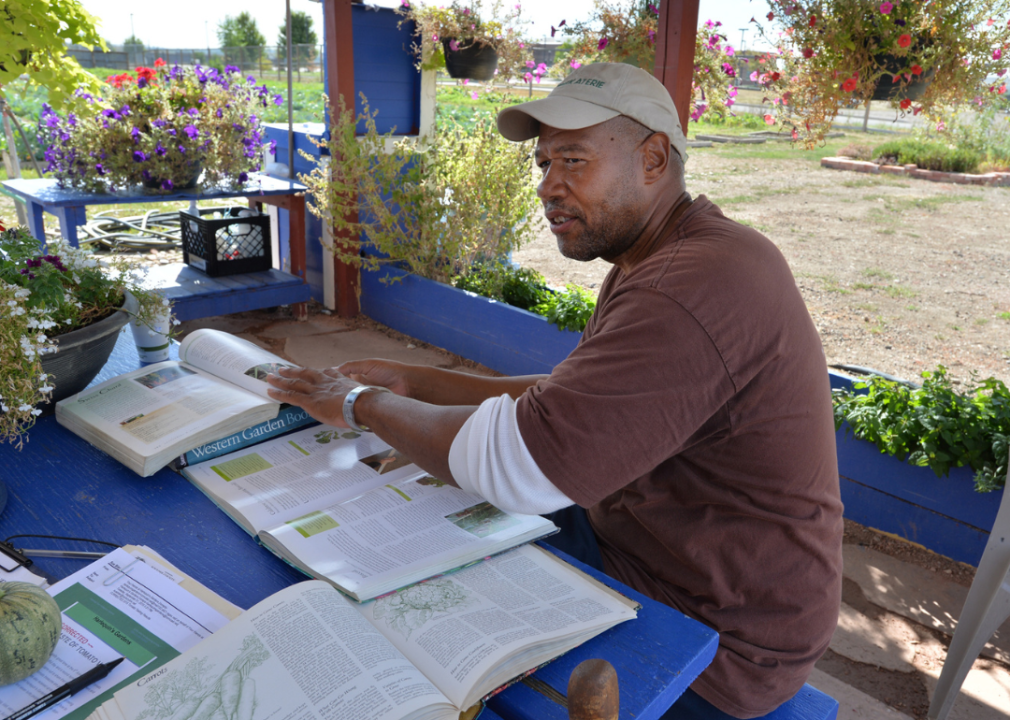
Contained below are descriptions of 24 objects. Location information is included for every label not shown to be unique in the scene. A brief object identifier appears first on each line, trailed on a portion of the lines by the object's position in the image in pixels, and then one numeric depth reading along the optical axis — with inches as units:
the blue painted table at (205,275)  151.0
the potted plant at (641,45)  126.7
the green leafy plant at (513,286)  156.9
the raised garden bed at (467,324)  145.6
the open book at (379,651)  29.8
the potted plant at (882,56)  101.7
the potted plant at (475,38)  169.9
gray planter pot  58.6
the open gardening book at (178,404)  52.4
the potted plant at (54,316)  49.5
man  40.1
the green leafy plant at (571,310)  137.4
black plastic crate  169.8
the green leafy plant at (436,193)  159.9
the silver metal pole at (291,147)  185.9
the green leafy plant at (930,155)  237.5
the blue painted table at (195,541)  35.0
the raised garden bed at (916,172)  230.8
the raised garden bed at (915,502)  91.7
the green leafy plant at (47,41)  75.3
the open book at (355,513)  40.6
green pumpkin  30.8
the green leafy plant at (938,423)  89.4
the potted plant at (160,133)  151.3
